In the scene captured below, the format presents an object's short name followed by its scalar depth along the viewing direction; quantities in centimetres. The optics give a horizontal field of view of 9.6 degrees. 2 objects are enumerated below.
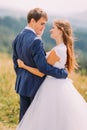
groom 499
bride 524
